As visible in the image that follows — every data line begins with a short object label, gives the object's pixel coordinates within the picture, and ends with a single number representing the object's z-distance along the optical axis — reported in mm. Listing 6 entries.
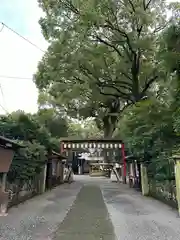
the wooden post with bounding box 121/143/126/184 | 20453
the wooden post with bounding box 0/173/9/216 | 6523
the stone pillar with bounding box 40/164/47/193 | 12380
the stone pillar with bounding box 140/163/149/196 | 11445
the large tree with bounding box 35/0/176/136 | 14677
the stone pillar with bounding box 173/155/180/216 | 6316
